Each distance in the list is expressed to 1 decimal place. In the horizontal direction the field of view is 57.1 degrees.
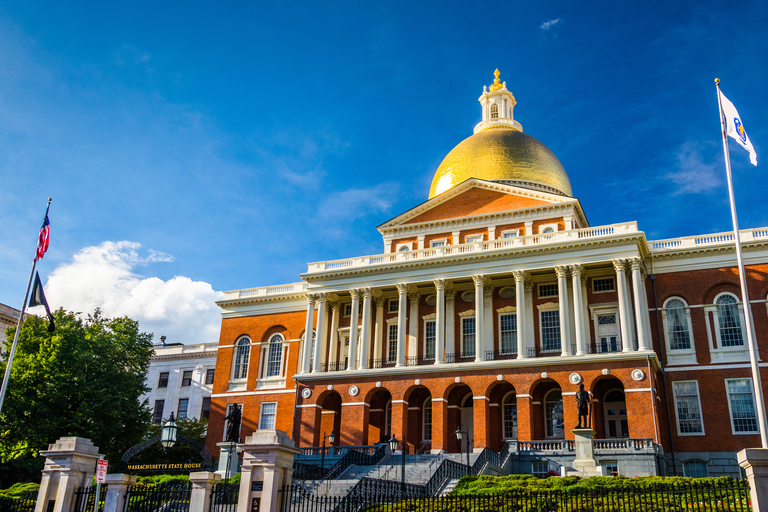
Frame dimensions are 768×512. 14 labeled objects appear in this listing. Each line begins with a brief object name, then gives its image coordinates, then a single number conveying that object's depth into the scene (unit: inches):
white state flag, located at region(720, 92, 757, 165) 986.1
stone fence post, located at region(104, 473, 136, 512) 785.6
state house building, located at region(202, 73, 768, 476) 1560.0
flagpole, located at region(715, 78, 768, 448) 885.2
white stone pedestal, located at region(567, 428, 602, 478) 1294.3
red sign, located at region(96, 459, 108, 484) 741.3
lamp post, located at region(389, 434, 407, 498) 1367.2
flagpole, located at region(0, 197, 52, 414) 1061.6
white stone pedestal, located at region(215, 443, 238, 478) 1434.9
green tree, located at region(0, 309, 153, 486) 1588.3
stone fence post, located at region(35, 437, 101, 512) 793.6
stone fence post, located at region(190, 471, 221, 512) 729.7
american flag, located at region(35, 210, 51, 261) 1167.6
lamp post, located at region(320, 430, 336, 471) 1412.4
